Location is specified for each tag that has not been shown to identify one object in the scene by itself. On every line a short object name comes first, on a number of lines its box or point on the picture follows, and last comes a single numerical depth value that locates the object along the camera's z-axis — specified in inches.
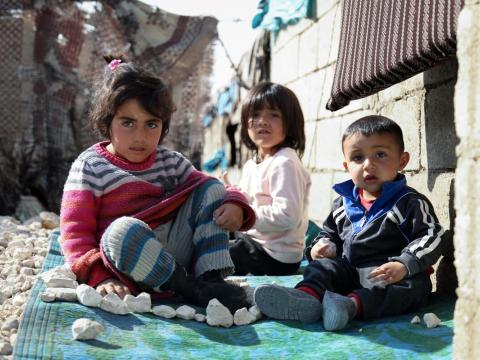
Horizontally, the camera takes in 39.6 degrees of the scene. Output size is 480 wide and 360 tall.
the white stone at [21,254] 134.2
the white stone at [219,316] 87.7
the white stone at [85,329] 74.7
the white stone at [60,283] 91.4
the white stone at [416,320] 89.3
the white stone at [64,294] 86.0
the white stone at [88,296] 85.1
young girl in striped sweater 95.5
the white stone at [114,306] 85.5
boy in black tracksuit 90.1
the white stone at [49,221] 195.0
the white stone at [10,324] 79.4
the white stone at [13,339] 72.5
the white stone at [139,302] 88.4
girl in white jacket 130.3
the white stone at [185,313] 89.3
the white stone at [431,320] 87.5
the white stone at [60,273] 94.3
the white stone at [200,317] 89.4
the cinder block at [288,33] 197.4
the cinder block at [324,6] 170.7
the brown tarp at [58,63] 232.7
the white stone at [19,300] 92.9
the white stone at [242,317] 88.7
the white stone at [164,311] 88.9
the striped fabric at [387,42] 88.4
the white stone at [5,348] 70.4
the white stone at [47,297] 84.8
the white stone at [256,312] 90.7
